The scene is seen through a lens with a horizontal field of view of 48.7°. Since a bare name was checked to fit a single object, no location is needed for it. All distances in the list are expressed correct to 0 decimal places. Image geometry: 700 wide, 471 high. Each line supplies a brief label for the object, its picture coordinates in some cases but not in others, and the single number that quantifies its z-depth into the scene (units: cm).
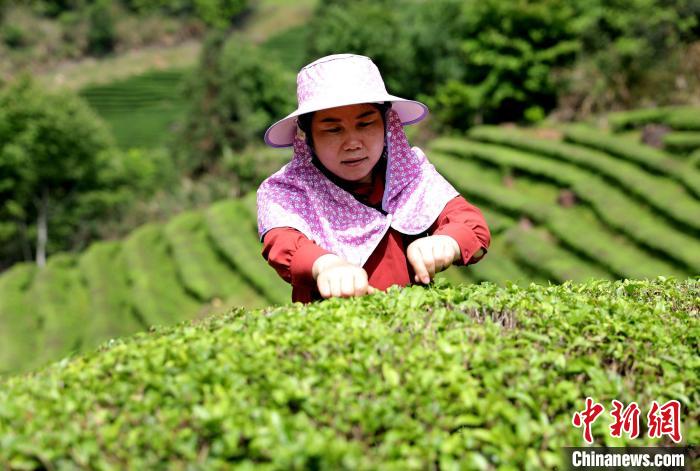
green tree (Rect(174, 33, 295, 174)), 3344
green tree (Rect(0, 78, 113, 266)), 2991
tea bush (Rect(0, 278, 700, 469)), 171
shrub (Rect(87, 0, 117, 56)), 6256
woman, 284
